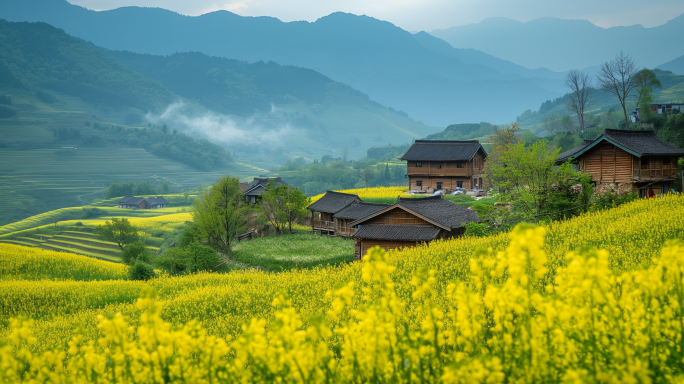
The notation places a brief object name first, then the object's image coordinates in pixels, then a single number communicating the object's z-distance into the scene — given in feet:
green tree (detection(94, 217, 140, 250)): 231.71
